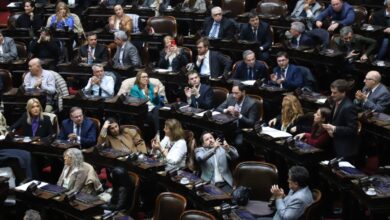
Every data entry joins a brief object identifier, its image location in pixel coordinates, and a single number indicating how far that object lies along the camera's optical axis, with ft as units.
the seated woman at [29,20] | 71.01
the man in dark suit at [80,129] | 51.39
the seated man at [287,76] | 54.84
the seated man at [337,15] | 61.93
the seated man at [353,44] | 56.71
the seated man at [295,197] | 38.34
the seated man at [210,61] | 60.06
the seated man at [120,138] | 49.42
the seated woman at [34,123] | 52.66
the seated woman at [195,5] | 70.25
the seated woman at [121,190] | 42.55
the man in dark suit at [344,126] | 44.04
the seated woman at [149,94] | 55.26
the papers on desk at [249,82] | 55.22
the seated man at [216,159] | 45.36
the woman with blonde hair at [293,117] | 47.79
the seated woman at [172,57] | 60.67
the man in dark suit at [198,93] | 54.28
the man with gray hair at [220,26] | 64.52
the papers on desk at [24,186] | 44.85
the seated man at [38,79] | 58.44
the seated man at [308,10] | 65.38
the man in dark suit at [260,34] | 62.70
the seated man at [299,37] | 59.65
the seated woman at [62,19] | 68.57
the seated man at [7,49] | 64.47
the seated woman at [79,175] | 45.03
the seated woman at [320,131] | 44.88
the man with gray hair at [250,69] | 57.02
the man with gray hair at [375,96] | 48.96
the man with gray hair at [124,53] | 62.49
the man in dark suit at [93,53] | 63.46
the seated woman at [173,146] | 46.96
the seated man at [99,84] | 57.47
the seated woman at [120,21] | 67.31
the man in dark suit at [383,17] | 60.18
